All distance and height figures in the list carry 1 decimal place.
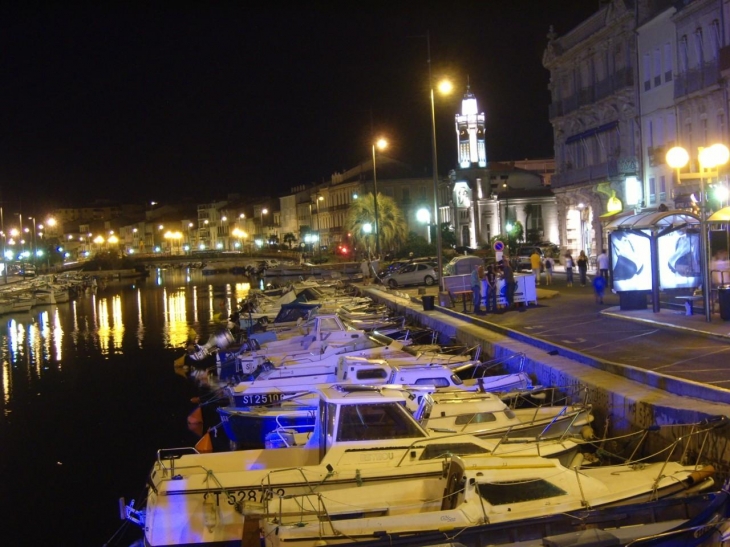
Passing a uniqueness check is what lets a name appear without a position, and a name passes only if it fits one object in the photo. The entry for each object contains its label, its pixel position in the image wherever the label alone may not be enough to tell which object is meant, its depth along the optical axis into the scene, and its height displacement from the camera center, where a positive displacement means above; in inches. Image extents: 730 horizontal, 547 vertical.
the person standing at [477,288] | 1305.4 -61.2
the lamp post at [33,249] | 5477.4 +145.5
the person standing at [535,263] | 1640.0 -37.2
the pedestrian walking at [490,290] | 1278.3 -64.4
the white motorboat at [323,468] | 475.8 -123.9
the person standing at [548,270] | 1737.2 -54.7
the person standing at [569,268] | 1627.7 -49.2
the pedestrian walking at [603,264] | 1424.7 -40.0
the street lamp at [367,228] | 3108.8 +84.3
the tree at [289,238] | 5820.4 +122.0
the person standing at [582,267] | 1614.2 -48.8
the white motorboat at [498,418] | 633.6 -126.4
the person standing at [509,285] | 1258.0 -58.1
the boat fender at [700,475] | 478.0 -129.9
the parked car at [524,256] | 2310.8 -35.2
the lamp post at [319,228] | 5375.0 +167.8
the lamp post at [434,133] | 1384.1 +185.9
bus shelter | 1047.0 -25.7
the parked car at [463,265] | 1844.2 -36.6
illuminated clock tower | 3284.9 +439.7
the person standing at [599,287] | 1224.2 -65.5
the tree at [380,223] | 3265.3 +107.4
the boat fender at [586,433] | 646.5 -140.1
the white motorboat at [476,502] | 436.8 -132.2
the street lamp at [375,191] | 2102.6 +161.0
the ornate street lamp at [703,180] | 874.8 +53.8
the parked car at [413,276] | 2144.4 -62.5
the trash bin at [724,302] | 898.7 -70.4
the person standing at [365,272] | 2417.1 -54.0
